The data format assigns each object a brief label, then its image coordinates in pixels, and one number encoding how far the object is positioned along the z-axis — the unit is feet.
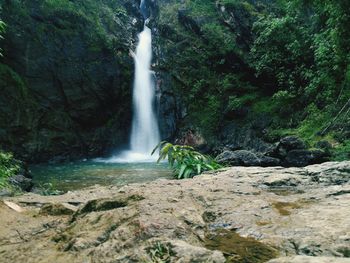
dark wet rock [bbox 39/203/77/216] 10.91
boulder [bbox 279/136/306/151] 35.73
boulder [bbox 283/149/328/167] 32.14
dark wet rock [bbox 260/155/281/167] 34.76
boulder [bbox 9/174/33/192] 27.32
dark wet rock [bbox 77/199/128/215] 9.02
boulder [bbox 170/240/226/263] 5.56
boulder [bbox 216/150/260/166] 34.81
